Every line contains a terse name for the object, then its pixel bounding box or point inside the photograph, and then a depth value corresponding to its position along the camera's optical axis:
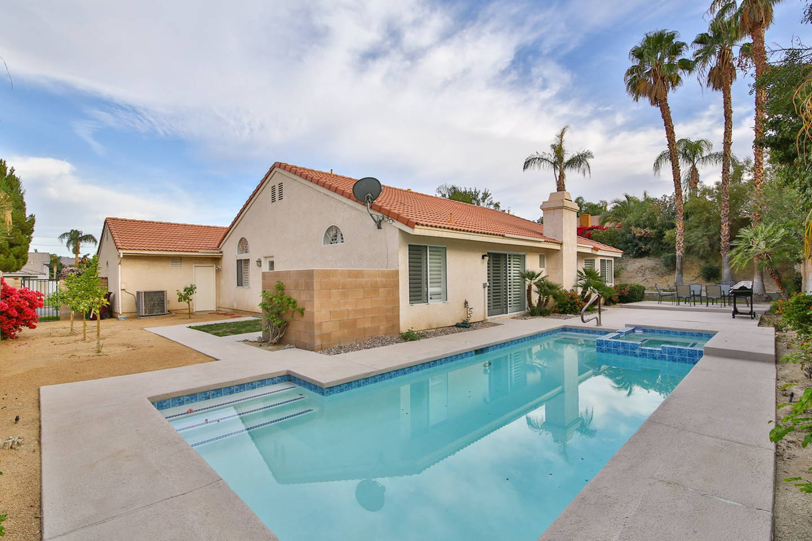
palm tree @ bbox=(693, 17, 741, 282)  19.42
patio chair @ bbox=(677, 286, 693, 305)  18.27
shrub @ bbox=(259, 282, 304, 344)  9.88
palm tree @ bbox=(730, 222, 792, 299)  11.05
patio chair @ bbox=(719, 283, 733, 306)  18.38
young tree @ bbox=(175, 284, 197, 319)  16.86
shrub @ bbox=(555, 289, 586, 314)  16.53
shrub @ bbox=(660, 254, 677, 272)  27.40
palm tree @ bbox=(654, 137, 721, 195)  26.08
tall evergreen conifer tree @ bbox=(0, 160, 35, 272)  23.67
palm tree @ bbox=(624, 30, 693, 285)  20.86
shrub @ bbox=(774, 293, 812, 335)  7.75
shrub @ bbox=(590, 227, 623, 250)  31.70
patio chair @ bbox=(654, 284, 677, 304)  20.38
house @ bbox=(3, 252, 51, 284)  47.85
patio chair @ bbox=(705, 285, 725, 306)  17.48
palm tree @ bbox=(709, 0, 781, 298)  16.48
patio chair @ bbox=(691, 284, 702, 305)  18.58
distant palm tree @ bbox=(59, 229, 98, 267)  51.88
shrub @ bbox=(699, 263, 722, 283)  24.70
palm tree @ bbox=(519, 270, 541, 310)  15.34
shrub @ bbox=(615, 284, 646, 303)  21.67
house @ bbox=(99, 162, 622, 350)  9.98
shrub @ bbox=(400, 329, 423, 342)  10.65
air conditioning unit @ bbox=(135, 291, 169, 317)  16.81
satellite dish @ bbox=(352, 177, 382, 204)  11.09
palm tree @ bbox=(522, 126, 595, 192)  27.52
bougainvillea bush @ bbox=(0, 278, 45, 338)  10.80
